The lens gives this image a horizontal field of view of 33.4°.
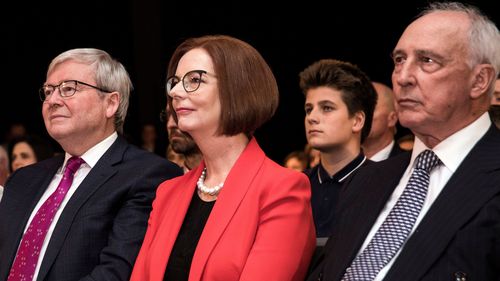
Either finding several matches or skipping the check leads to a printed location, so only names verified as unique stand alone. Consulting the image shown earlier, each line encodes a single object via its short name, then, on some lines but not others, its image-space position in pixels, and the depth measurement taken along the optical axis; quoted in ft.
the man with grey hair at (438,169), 7.25
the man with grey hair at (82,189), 10.10
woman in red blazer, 8.46
